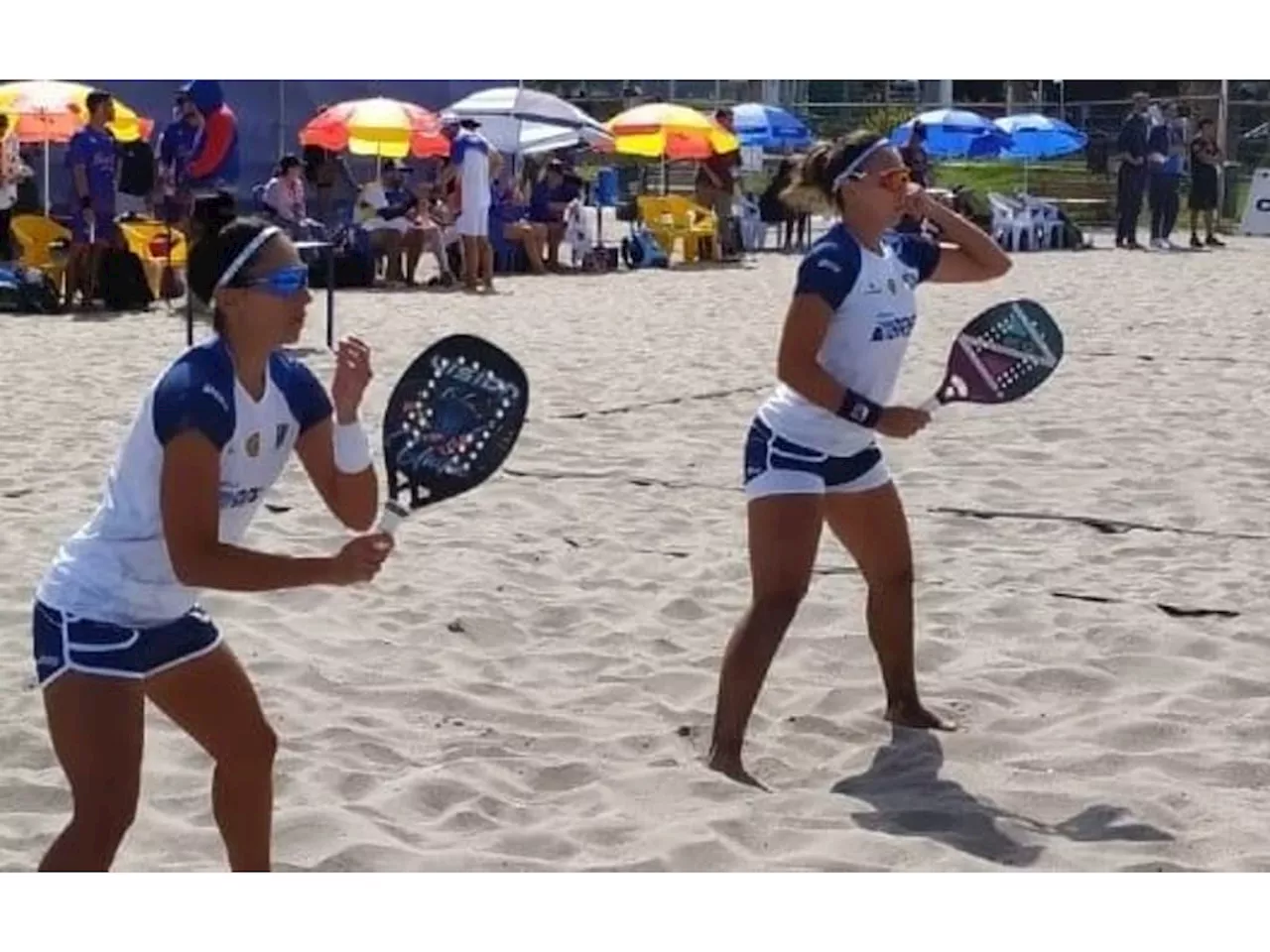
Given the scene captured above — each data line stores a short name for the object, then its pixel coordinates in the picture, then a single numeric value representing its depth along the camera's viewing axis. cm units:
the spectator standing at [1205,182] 2467
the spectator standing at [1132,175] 2464
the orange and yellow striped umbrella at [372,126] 1997
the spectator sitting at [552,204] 2114
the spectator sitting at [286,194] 1683
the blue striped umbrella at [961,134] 2638
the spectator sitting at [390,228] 1884
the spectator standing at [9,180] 1742
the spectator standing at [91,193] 1565
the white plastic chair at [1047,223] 2486
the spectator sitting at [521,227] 2066
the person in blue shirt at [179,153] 1534
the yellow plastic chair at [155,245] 1686
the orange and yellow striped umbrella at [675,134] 2248
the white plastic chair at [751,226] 2431
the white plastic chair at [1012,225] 2481
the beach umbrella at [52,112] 1817
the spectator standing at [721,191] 2284
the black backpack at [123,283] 1608
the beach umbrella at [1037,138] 2748
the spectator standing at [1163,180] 2478
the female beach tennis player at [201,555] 343
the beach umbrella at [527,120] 2256
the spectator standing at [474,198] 1745
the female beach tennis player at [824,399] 489
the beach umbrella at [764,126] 2797
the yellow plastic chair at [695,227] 2227
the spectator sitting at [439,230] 1894
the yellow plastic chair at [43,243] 1677
